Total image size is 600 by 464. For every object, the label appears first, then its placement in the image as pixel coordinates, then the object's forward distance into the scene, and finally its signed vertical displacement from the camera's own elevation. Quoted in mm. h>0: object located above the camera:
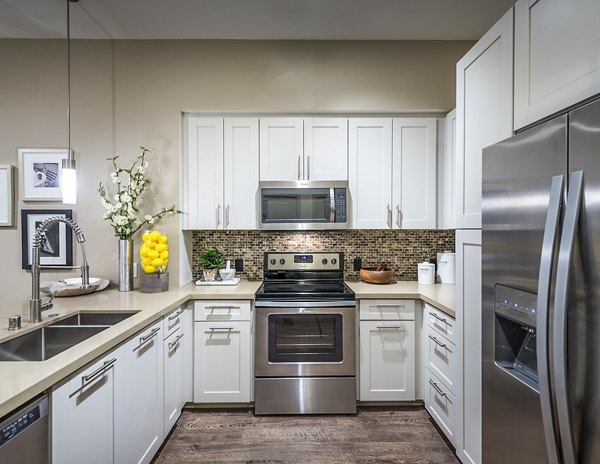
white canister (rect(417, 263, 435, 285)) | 2879 -339
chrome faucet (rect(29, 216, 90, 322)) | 1644 -200
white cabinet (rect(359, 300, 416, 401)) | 2564 -885
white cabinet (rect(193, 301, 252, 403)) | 2549 -884
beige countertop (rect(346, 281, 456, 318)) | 2225 -438
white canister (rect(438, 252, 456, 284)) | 2906 -299
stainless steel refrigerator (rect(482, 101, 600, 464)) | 888 -177
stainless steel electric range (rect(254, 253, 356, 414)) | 2494 -878
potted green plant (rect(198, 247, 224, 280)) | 2814 -249
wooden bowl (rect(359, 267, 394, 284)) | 2848 -362
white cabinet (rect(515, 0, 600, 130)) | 1035 +589
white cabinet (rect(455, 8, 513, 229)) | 1472 +584
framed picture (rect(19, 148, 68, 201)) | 2736 +451
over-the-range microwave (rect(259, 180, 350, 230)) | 2777 +209
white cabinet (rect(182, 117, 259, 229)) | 2830 +479
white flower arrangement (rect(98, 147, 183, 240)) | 2615 +233
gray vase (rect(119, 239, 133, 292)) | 2627 -263
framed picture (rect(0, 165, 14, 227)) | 2727 +268
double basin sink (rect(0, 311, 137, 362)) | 1554 -525
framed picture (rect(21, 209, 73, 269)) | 2748 -58
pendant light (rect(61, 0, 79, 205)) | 1788 +261
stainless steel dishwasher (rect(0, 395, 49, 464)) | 952 -588
